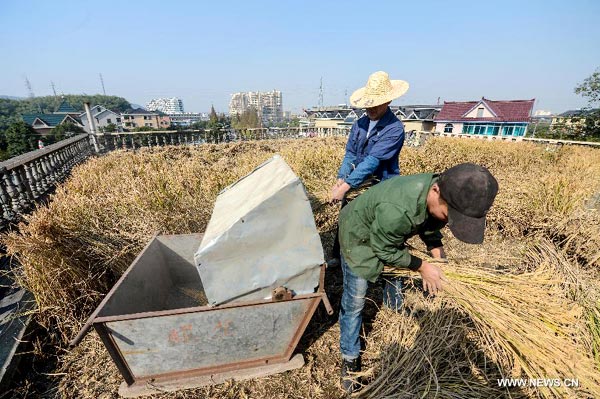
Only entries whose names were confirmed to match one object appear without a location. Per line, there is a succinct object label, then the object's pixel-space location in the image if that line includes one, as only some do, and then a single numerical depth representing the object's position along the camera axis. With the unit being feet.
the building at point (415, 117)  133.39
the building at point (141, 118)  265.95
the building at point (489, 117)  103.71
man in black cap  4.26
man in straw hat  8.02
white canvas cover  5.49
